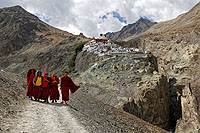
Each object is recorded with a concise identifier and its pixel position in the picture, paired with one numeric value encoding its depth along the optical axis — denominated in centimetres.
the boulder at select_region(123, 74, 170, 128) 1438
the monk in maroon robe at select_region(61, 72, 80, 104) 789
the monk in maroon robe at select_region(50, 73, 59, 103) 792
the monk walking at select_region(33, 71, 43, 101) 760
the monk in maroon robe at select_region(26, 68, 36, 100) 767
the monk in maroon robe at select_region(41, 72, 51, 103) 767
